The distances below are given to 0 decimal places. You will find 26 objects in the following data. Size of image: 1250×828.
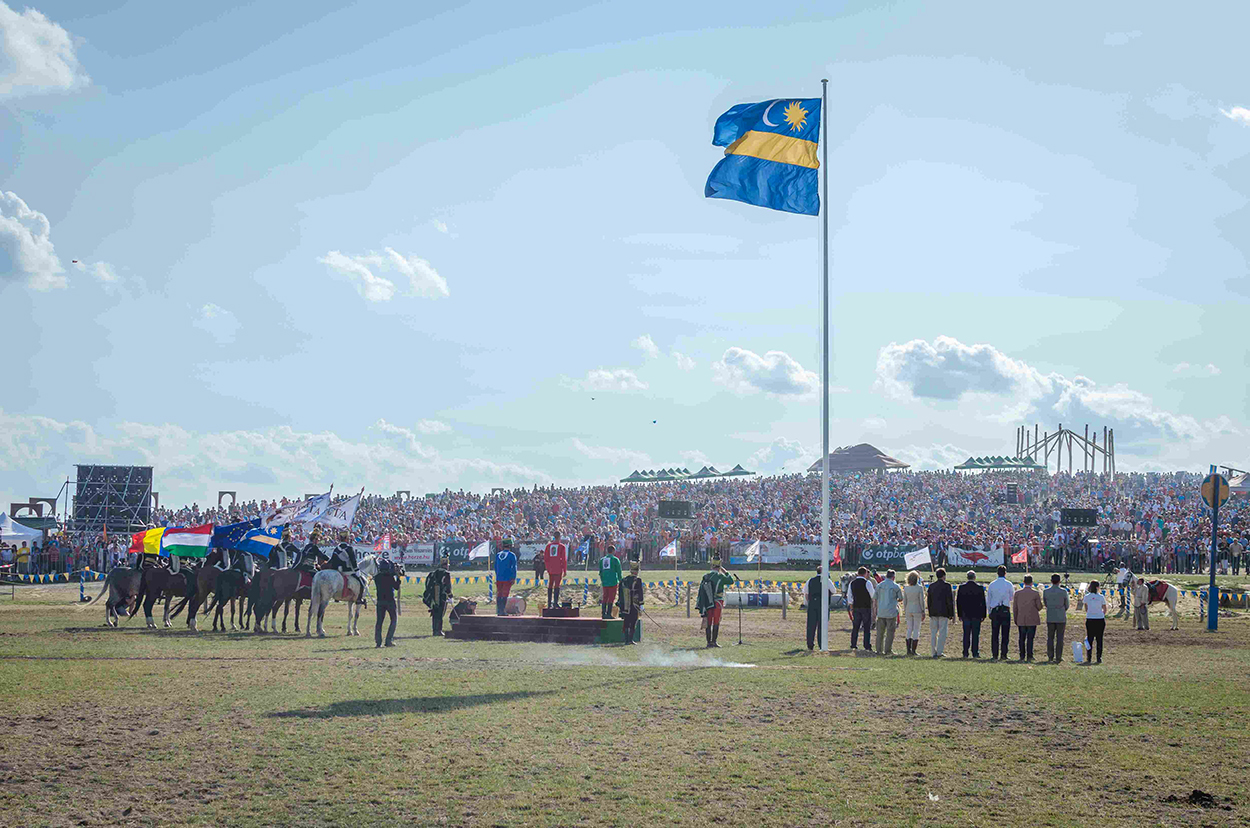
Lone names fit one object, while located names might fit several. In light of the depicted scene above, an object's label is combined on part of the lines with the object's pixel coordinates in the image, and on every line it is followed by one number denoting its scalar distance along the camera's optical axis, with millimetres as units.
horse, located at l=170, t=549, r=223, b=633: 26031
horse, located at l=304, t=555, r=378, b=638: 24359
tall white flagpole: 21875
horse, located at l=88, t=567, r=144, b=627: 26547
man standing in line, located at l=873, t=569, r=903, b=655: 22188
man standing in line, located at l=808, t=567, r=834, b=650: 22922
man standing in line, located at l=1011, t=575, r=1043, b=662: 21234
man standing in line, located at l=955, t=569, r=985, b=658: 21672
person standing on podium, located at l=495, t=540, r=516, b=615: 27734
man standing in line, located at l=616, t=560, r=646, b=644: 22922
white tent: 46947
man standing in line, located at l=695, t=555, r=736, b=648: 22891
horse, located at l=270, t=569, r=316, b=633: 25469
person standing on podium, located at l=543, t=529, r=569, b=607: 29125
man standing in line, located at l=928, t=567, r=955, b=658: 21844
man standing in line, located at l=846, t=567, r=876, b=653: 22953
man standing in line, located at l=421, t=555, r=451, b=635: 24531
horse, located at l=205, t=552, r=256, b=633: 26125
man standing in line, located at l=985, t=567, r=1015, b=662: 21516
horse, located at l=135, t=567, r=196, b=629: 26672
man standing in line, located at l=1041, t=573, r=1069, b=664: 21141
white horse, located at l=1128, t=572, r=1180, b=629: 29106
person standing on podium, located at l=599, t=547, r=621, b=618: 26125
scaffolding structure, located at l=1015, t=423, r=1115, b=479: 86125
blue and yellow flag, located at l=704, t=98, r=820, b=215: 21641
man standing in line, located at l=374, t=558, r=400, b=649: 22078
